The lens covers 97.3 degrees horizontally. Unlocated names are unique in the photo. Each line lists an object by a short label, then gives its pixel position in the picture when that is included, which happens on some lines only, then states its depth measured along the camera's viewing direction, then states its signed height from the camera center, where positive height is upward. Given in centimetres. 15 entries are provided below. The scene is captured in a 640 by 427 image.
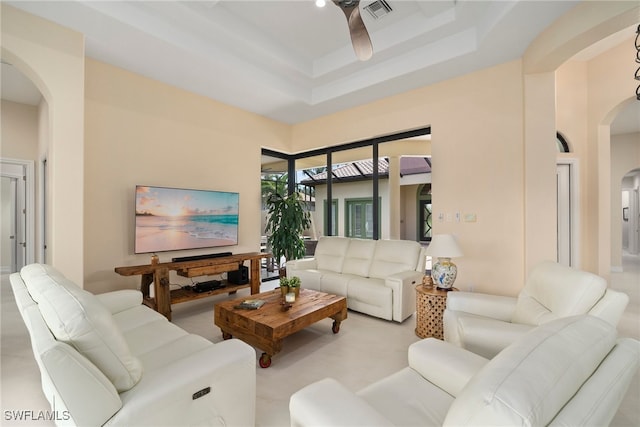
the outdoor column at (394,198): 622 +36
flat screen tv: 363 -6
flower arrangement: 299 -76
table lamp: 289 -42
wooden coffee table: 236 -95
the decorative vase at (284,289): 299 -80
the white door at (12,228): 524 -25
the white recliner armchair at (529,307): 169 -70
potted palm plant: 502 -23
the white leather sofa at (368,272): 335 -82
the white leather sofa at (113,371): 105 -73
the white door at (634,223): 829 -28
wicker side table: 284 -100
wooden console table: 331 -77
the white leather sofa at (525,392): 71 -50
